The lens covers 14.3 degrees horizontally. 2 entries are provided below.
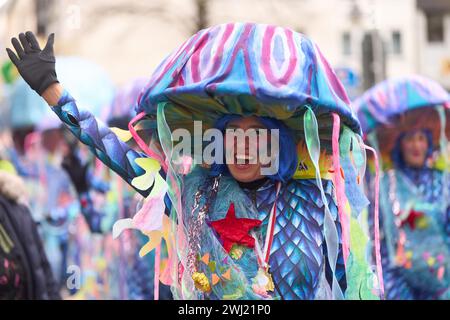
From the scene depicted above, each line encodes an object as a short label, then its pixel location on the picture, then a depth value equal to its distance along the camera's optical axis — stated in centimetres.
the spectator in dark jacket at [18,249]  859
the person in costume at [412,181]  1108
